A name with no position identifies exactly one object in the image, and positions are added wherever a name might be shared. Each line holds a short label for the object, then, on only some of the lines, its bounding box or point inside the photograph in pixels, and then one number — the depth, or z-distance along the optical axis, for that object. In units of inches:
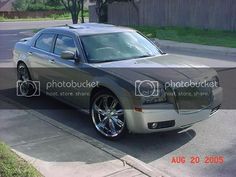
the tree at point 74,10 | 1073.5
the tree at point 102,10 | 1109.1
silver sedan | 203.9
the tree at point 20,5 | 2549.2
